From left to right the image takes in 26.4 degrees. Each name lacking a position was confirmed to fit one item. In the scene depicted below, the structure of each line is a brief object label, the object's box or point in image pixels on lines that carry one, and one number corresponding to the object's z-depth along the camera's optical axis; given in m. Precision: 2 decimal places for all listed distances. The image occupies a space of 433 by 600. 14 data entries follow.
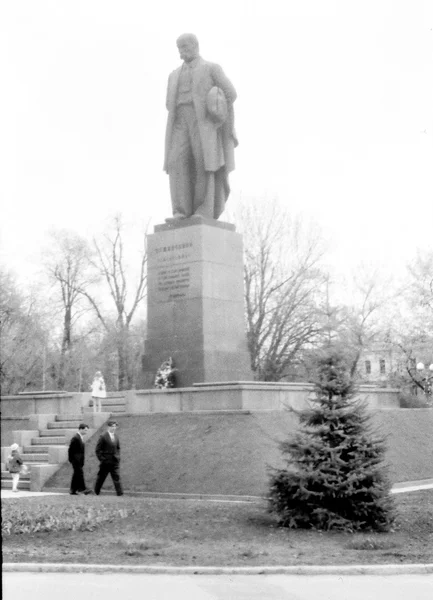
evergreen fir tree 11.60
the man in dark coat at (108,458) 16.98
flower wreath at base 22.52
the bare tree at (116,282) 49.94
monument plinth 22.62
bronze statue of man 23.64
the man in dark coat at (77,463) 17.39
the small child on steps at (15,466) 17.78
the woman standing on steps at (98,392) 21.97
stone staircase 18.77
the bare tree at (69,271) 47.00
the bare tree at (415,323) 45.78
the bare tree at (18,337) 34.28
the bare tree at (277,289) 44.38
